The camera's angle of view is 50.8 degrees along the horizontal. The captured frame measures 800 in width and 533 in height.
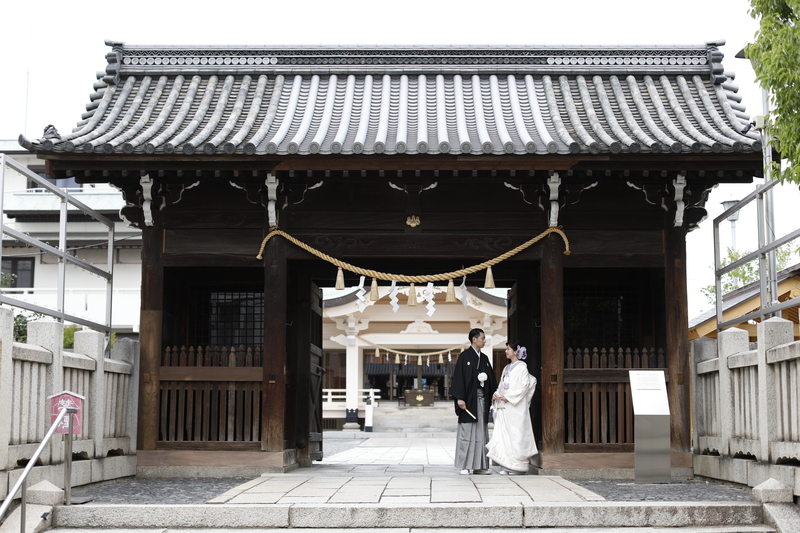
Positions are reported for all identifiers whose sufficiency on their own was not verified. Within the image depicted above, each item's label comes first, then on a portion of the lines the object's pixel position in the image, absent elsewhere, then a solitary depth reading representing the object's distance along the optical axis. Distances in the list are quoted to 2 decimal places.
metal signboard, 9.09
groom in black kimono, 10.33
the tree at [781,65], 6.00
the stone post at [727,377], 9.22
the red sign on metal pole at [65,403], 7.30
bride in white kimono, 10.39
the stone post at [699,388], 10.26
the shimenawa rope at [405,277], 10.33
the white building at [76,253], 29.69
